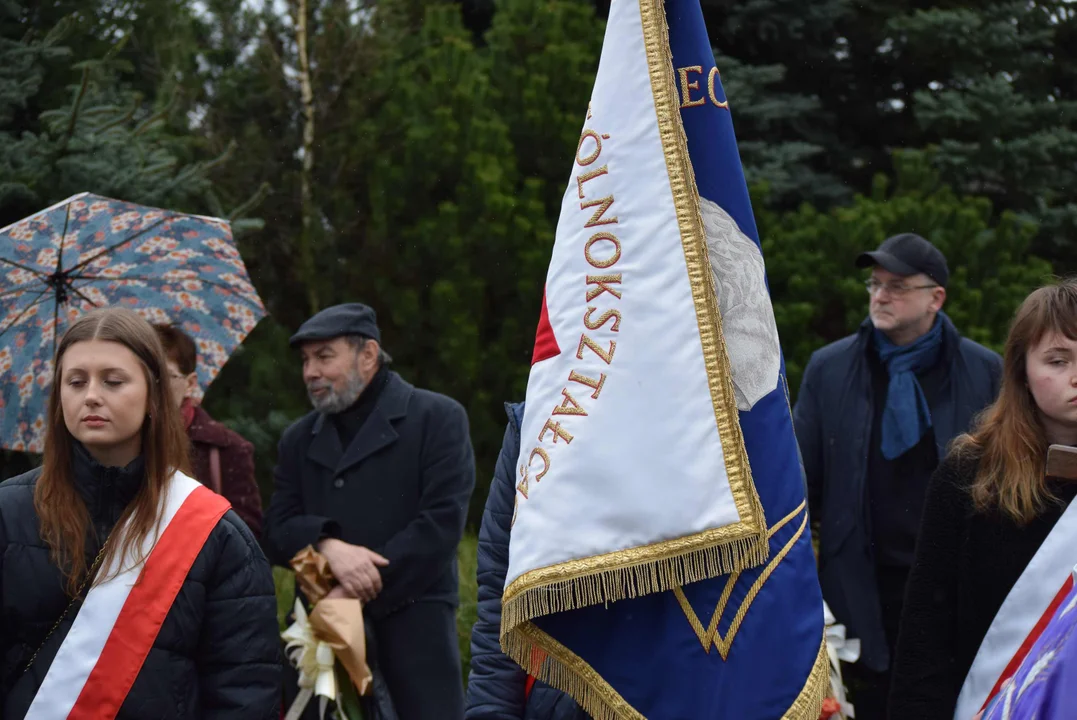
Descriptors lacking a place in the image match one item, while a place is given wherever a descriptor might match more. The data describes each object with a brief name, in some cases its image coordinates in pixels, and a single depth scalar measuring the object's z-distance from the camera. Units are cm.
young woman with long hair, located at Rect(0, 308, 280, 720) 309
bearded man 508
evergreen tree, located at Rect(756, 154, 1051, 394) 936
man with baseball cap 494
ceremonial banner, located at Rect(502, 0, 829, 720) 277
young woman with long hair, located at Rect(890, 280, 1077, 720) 311
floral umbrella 457
